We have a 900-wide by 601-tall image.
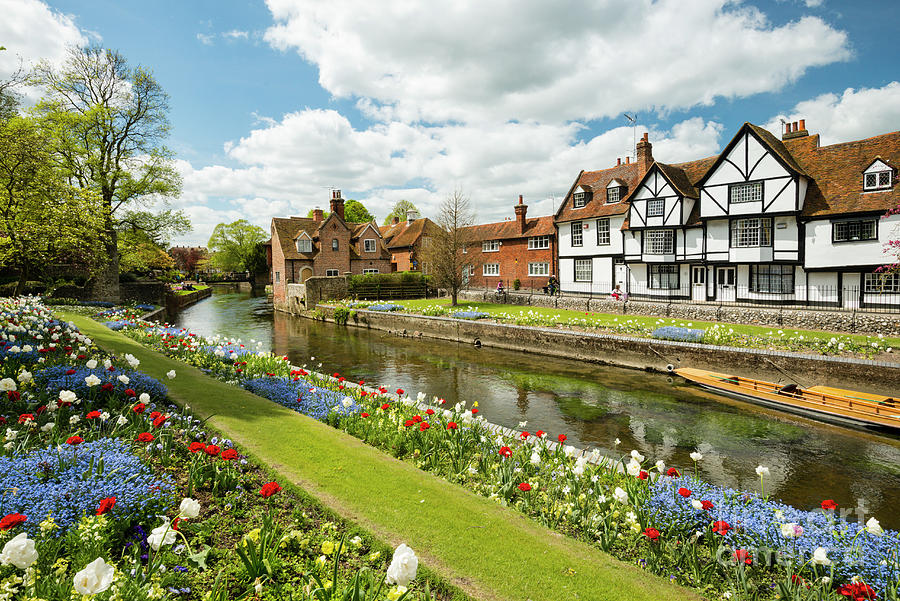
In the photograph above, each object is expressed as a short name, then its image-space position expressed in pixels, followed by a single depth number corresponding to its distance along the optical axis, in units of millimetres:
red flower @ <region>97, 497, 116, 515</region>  3282
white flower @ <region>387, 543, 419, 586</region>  2492
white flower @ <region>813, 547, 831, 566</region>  3834
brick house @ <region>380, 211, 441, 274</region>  54906
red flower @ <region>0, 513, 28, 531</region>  2865
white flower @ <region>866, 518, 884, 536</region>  4348
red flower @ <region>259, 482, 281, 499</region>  3873
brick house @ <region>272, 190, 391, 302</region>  47906
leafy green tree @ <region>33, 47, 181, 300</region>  28516
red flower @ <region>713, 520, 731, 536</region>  4275
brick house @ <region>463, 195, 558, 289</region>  42406
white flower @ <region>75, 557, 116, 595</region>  2318
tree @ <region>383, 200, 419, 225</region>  95500
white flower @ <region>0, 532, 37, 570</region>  2588
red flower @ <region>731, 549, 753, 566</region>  3996
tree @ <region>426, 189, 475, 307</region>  35750
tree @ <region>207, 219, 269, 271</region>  102562
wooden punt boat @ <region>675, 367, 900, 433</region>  11250
